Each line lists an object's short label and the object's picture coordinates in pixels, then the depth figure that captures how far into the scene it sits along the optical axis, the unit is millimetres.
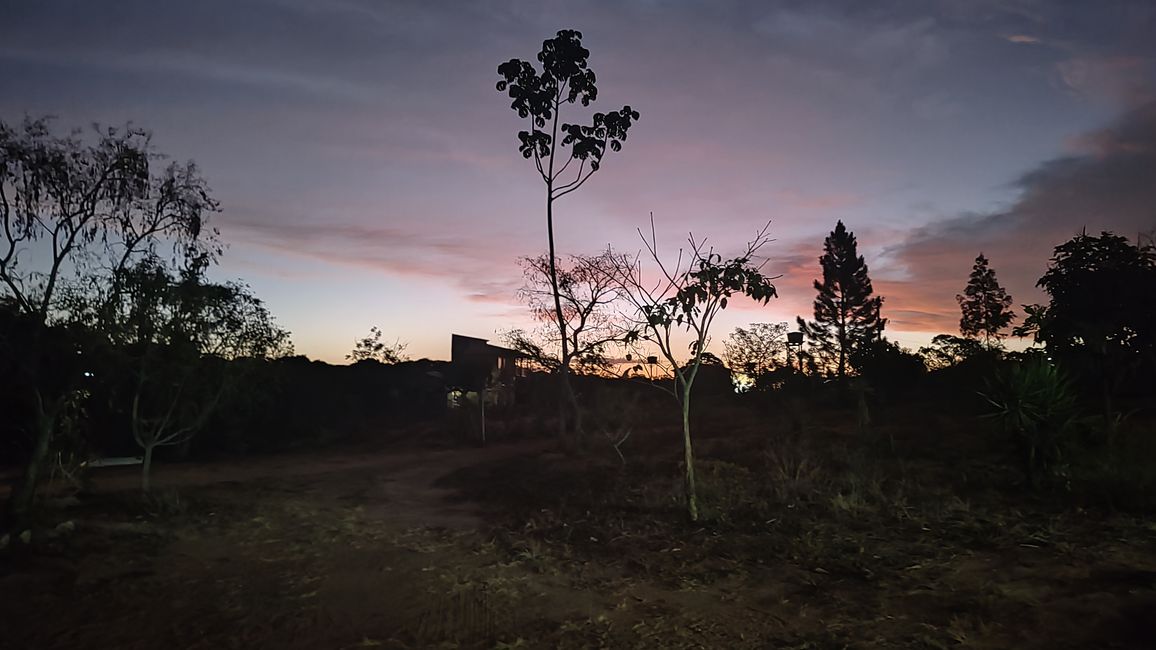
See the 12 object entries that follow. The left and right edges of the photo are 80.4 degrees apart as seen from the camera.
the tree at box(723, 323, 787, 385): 28469
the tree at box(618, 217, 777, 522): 8164
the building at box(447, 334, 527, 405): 29234
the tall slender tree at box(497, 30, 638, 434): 16562
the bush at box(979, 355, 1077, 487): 9562
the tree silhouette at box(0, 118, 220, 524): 8203
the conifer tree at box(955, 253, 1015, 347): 37062
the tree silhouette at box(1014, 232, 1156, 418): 13398
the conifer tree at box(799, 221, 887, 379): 40438
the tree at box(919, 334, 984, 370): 27623
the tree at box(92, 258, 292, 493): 9523
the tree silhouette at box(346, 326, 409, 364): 30172
